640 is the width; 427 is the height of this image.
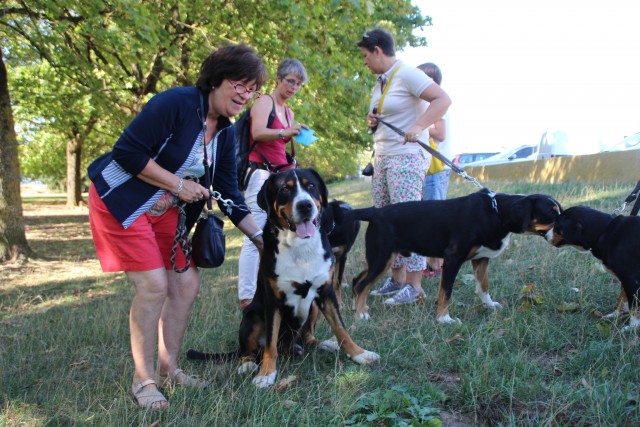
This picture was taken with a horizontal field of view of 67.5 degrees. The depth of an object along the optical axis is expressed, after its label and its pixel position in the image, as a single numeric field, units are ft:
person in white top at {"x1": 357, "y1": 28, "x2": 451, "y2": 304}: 14.74
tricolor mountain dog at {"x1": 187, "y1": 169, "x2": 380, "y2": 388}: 10.57
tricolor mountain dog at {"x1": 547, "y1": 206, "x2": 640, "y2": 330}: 11.95
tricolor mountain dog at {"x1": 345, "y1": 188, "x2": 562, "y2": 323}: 14.46
